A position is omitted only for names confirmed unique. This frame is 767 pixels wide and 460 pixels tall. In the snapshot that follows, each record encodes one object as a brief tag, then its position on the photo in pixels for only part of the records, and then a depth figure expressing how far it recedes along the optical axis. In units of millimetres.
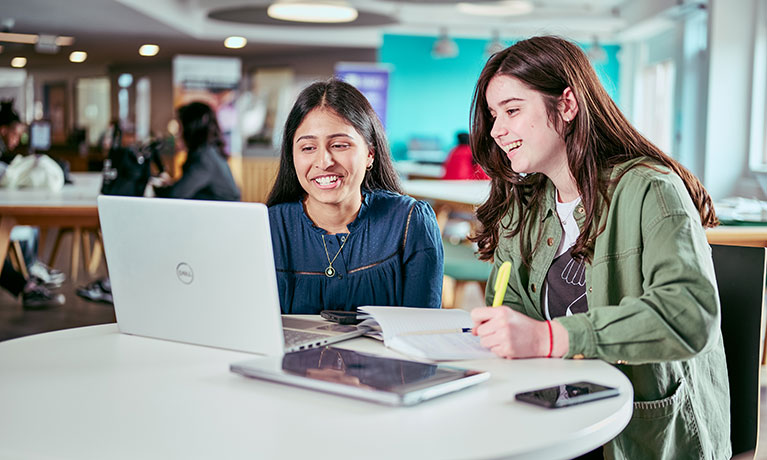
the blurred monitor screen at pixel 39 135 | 7160
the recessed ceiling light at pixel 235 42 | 11612
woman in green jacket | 1267
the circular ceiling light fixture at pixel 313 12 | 8023
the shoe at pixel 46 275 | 6031
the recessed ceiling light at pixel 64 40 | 10938
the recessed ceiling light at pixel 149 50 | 12044
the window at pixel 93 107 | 14180
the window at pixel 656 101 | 10977
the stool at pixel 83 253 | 6277
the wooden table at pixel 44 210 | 4195
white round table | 899
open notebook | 1312
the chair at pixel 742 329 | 1503
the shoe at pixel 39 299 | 5316
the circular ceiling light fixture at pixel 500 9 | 9716
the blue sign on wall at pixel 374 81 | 10781
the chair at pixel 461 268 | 3635
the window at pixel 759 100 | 7195
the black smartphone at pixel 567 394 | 1045
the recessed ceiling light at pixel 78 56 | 12702
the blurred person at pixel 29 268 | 5277
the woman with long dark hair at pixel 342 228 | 1921
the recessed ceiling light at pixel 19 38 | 10453
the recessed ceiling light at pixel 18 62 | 13209
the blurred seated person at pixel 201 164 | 4969
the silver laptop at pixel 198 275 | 1190
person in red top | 7125
